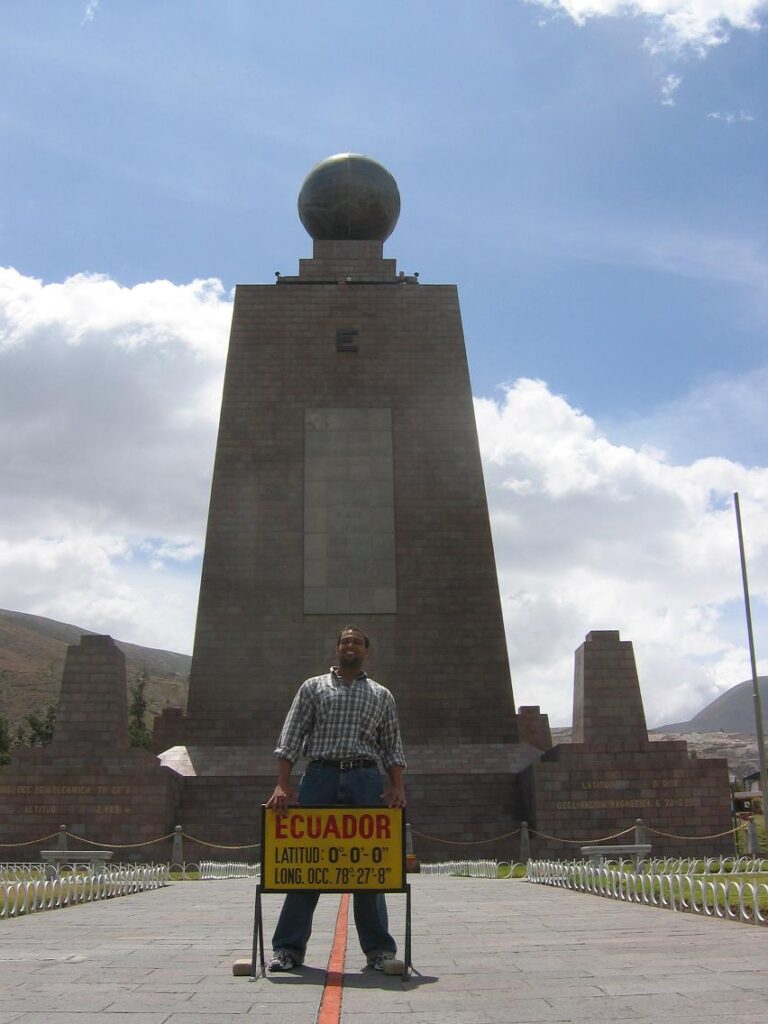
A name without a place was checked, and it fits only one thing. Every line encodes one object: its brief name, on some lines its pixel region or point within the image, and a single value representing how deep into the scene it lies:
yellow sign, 5.08
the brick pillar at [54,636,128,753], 21.08
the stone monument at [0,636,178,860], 20.22
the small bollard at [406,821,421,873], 16.88
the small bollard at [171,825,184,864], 18.64
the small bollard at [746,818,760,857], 18.28
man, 5.15
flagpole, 17.96
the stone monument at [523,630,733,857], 20.09
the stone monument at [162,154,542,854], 22.75
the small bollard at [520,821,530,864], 19.60
